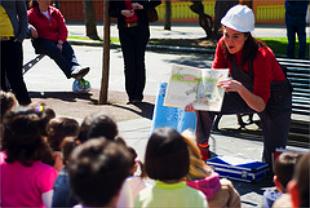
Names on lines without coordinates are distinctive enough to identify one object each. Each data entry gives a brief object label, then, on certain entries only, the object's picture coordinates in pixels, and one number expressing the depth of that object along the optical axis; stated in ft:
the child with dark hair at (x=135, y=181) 13.29
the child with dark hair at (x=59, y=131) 14.14
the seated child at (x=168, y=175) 11.23
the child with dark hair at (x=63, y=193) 12.24
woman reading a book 18.60
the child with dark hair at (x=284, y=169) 12.70
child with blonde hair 13.01
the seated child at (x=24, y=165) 12.31
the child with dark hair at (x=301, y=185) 8.76
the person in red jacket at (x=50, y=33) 32.57
